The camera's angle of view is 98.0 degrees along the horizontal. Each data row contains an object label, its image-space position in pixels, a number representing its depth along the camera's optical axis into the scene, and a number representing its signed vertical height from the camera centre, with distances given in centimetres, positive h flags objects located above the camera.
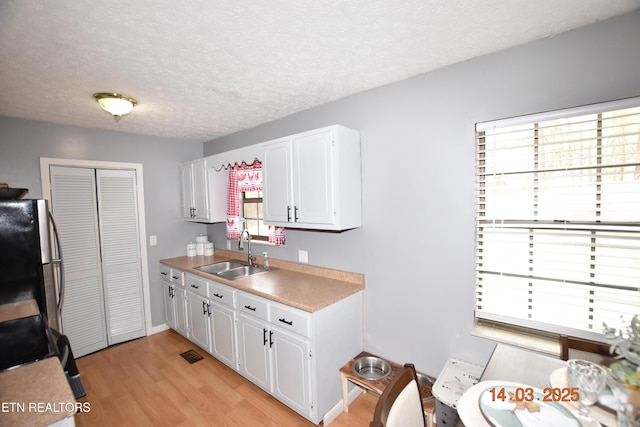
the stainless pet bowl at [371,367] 204 -125
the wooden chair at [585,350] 126 -73
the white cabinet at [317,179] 208 +19
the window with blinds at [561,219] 136 -13
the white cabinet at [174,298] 312 -108
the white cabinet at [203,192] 332 +16
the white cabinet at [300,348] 188 -108
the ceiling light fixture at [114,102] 204 +77
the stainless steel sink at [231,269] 299 -73
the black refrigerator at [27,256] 163 -28
